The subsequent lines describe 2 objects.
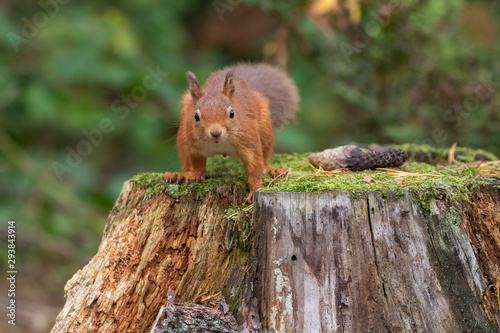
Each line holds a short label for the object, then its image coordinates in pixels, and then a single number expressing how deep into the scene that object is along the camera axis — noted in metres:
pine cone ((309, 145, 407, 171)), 5.93
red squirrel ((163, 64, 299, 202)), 5.53
